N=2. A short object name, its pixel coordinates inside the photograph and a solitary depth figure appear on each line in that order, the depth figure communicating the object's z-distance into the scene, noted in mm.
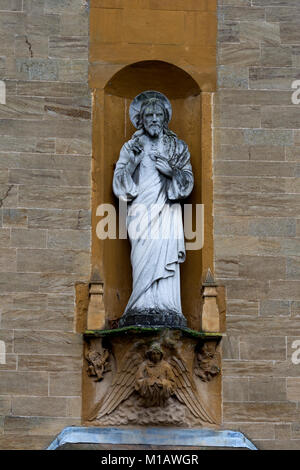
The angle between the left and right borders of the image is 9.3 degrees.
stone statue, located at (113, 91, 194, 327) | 20797
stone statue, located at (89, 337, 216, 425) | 20406
